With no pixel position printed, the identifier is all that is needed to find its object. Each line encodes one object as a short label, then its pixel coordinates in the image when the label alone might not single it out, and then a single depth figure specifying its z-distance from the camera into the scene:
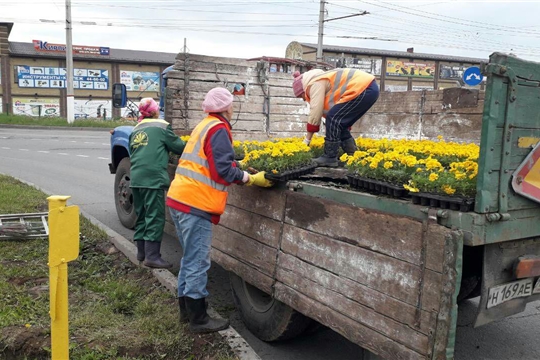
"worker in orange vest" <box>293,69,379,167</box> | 4.73
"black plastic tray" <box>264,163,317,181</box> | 3.66
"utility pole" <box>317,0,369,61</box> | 30.47
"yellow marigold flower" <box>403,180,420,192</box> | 2.75
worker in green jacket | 5.21
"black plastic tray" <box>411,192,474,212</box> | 2.55
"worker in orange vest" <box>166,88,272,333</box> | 3.88
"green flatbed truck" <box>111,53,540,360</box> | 2.54
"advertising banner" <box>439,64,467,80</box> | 49.06
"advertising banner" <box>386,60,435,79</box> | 47.59
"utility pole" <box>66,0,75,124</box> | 28.97
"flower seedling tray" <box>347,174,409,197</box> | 2.92
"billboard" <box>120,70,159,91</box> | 47.34
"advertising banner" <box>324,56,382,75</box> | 45.25
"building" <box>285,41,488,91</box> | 45.25
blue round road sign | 10.21
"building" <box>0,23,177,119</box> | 43.66
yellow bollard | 2.83
